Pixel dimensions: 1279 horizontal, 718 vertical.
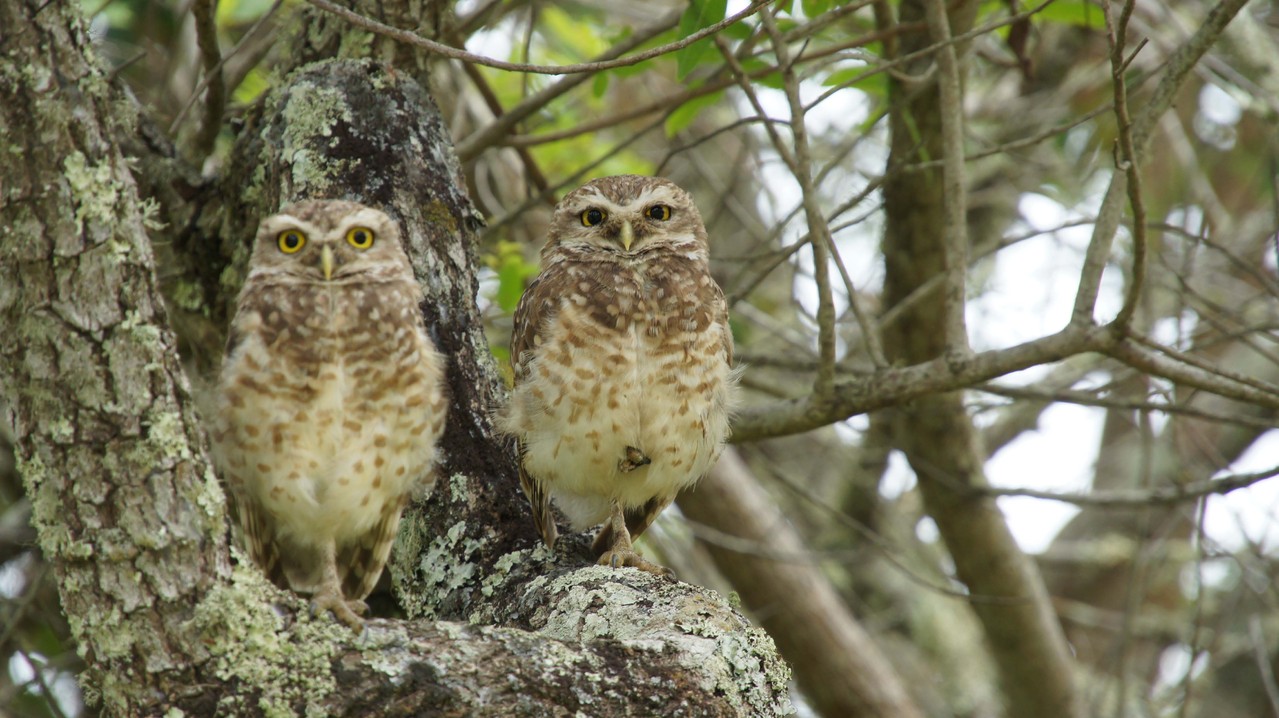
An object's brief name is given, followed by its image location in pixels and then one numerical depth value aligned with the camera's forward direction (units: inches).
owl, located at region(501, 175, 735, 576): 293.3
